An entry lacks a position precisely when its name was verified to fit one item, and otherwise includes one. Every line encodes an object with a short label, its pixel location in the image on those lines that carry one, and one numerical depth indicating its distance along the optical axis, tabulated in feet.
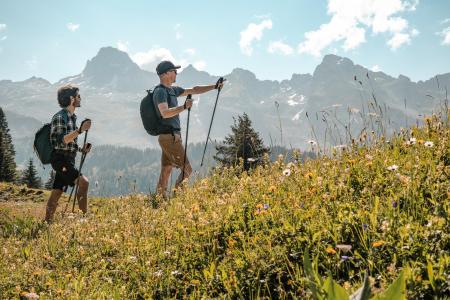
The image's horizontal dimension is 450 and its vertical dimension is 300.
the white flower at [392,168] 13.46
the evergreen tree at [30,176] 179.52
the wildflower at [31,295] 12.96
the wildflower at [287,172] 17.05
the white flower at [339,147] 19.03
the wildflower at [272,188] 16.20
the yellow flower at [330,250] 10.57
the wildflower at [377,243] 9.76
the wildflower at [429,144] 14.64
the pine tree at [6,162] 167.43
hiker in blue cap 30.78
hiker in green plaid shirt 28.50
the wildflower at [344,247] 10.07
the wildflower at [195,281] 12.07
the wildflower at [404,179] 12.27
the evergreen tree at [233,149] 97.51
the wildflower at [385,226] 10.41
